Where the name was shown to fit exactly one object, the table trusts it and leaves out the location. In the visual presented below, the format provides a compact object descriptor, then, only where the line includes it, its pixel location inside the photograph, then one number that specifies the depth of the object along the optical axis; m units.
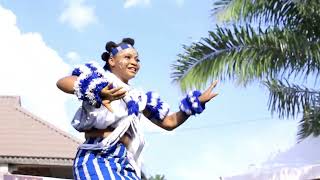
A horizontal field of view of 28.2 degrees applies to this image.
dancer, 2.96
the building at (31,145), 11.27
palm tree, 7.52
